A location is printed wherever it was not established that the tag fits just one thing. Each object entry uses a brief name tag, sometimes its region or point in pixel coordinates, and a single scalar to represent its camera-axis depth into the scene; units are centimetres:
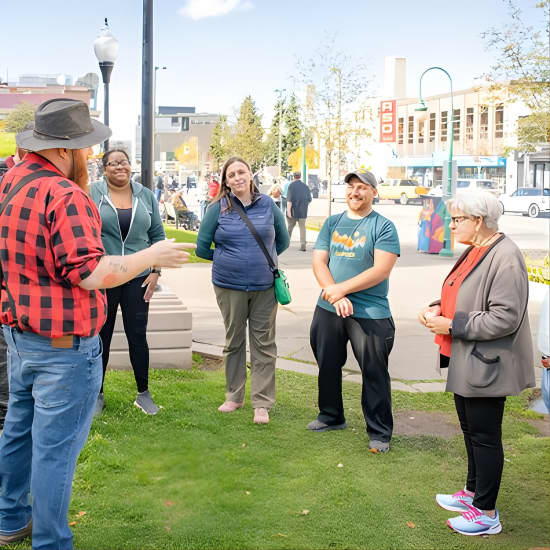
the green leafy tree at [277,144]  6981
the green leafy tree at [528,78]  1452
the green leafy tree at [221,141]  6600
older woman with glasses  379
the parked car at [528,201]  3653
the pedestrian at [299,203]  1798
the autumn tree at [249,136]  6181
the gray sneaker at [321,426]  546
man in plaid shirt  297
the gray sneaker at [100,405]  558
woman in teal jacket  546
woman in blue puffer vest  555
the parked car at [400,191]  5300
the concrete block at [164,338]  679
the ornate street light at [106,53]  1526
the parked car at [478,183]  4891
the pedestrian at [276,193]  2183
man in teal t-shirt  505
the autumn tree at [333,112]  2811
